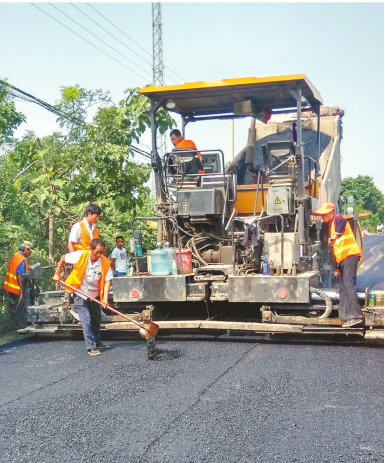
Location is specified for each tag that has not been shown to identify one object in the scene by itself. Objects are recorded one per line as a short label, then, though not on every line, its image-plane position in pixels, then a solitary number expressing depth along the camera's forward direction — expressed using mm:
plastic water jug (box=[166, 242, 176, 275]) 6737
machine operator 7316
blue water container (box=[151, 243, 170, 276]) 6695
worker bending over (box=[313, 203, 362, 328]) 6055
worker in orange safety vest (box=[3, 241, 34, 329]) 8141
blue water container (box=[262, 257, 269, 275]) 6363
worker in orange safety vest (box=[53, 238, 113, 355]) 6227
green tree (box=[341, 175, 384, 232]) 65225
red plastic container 6734
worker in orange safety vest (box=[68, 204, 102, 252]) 6680
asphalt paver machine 6207
